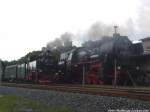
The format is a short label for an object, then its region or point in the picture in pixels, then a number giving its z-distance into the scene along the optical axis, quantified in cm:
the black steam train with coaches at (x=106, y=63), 2344
